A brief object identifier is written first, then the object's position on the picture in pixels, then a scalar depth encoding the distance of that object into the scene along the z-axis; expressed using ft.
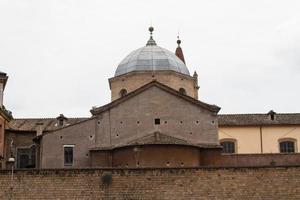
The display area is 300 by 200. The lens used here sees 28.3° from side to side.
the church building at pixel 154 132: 126.21
